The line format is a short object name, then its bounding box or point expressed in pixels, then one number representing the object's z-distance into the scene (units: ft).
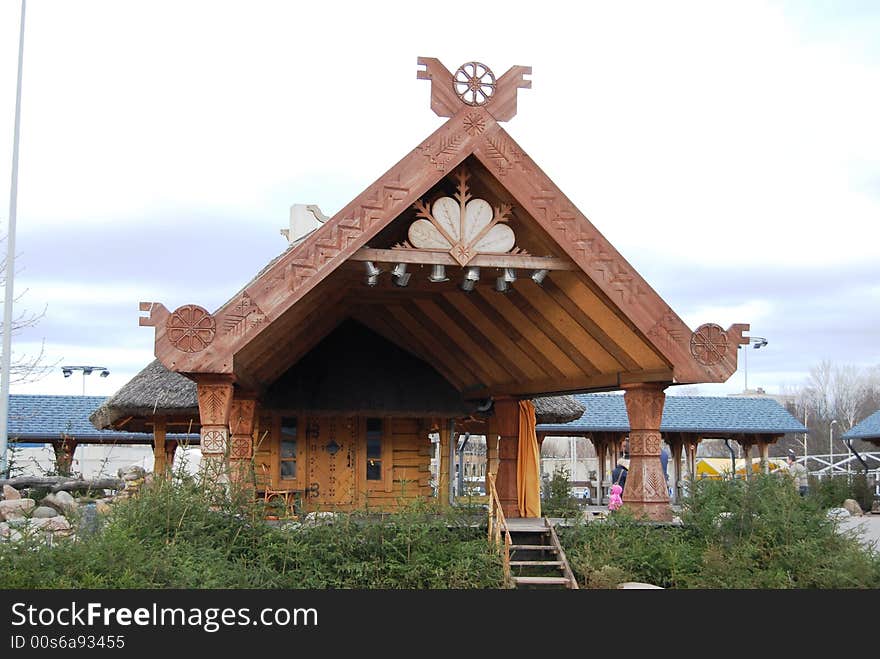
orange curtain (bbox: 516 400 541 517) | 55.77
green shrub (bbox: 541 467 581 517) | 49.06
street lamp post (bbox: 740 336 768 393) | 133.52
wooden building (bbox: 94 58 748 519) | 37.27
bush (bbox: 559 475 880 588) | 36.32
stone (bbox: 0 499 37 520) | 45.62
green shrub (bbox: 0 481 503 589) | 29.07
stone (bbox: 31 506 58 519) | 48.77
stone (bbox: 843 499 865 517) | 91.97
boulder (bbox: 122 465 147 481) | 77.17
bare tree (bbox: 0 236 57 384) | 87.06
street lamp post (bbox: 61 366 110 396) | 124.51
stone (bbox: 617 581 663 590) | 35.59
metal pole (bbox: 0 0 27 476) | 66.64
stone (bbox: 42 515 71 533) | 41.32
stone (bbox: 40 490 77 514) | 51.08
